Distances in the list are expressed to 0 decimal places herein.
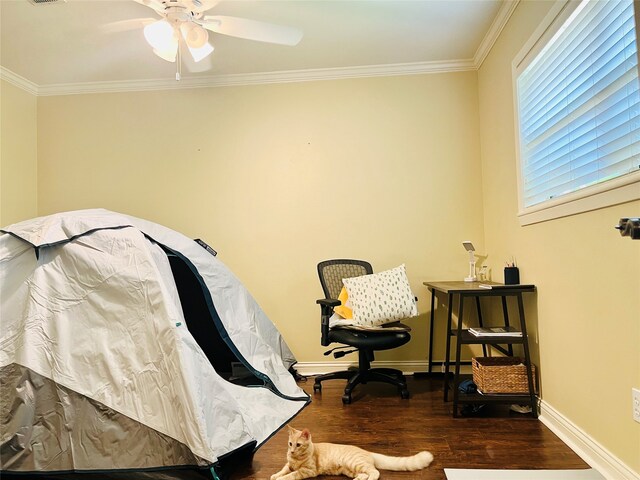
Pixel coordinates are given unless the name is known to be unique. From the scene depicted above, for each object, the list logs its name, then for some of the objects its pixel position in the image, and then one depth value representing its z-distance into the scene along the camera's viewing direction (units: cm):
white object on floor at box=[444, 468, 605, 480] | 163
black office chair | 257
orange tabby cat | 167
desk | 223
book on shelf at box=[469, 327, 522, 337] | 226
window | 154
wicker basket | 224
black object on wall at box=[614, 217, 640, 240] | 104
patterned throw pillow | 261
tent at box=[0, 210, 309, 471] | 165
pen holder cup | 241
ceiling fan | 219
